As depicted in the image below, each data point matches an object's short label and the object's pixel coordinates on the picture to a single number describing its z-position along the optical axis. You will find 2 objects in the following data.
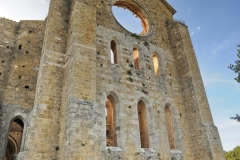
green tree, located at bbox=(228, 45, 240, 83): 9.66
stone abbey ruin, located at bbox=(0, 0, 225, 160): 6.64
